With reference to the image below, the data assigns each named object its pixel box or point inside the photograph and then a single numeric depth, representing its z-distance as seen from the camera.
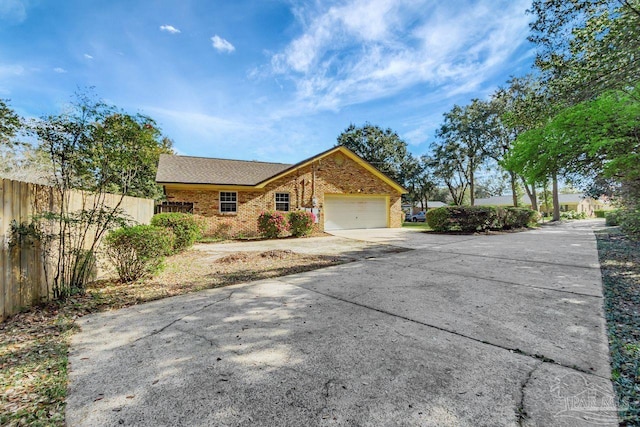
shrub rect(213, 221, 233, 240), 13.51
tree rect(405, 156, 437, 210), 33.78
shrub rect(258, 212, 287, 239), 12.75
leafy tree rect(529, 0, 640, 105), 5.54
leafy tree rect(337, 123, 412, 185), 32.41
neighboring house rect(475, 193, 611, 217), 44.28
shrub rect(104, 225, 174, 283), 4.96
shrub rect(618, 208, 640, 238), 7.09
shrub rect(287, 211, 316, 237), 13.37
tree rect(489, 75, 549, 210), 8.39
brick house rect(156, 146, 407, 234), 13.52
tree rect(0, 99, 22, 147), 4.23
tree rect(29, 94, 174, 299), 3.87
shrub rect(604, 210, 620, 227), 18.61
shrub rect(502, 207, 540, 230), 16.22
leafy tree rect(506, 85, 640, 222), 5.60
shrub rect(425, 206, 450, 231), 14.55
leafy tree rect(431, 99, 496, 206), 26.91
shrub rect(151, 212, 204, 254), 8.54
